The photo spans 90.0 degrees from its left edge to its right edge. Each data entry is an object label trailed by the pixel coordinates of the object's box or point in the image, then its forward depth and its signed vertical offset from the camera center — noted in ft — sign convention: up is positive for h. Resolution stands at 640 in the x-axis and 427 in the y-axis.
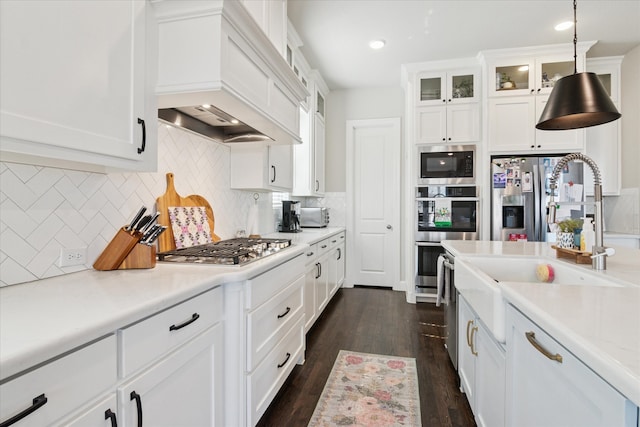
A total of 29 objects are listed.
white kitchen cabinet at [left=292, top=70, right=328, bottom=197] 12.90 +2.66
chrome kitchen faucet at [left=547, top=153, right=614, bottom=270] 4.53 +0.05
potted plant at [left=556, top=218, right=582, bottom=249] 5.47 -0.26
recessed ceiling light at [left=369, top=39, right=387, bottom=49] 11.16 +6.10
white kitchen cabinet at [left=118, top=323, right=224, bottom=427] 3.04 -1.94
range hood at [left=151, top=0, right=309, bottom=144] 4.75 +2.41
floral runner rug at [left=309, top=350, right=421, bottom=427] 5.90 -3.71
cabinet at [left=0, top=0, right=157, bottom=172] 2.90 +1.42
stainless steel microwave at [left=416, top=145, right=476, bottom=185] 12.49 +2.08
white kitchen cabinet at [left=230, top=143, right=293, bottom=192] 8.43 +1.30
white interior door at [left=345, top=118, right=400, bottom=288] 15.21 +0.63
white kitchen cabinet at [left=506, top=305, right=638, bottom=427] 2.02 -1.36
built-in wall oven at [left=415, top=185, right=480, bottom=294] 12.51 -0.19
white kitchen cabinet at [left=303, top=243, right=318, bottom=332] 8.80 -2.02
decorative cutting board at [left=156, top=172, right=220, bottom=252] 5.98 +0.15
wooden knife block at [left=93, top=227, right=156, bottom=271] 4.63 -0.58
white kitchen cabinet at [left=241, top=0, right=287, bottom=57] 6.29 +4.30
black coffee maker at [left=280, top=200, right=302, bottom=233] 11.67 -0.13
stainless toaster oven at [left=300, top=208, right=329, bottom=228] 13.88 -0.08
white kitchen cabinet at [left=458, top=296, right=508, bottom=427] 4.21 -2.39
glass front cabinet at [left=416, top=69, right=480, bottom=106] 12.62 +5.20
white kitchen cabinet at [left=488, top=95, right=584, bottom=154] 11.54 +3.15
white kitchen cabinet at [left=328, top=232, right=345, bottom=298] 12.10 -1.94
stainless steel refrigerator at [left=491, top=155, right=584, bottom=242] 11.46 +0.80
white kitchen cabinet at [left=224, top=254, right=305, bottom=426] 4.75 -2.11
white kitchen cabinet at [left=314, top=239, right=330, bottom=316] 10.08 -2.03
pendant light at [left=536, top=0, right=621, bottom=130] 5.22 +1.97
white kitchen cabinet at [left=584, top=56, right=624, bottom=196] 12.07 +2.88
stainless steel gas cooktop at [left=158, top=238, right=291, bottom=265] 5.11 -0.66
